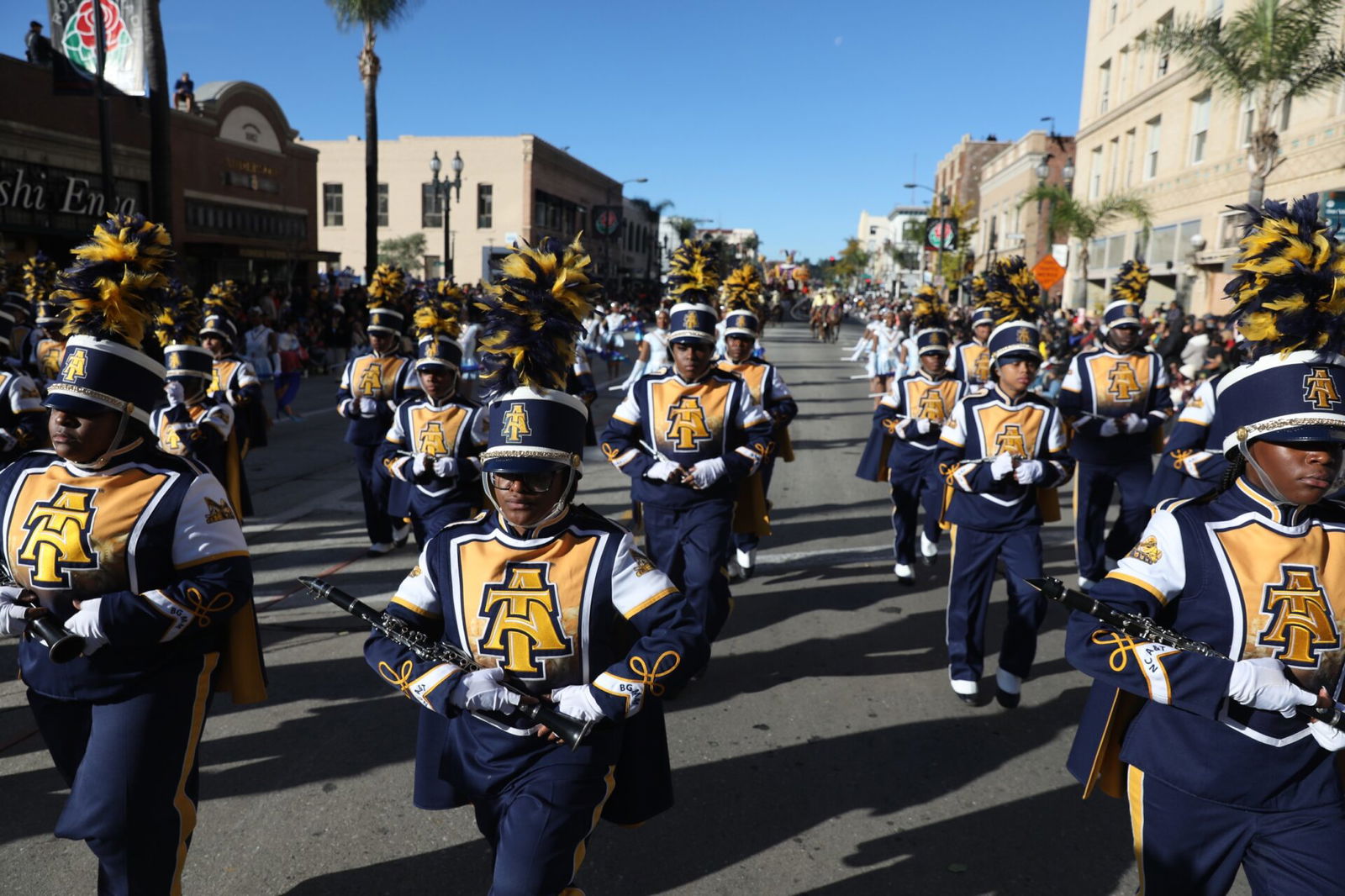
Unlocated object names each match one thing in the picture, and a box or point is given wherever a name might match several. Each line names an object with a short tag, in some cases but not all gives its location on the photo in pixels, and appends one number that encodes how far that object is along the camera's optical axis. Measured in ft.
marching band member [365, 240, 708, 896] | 8.95
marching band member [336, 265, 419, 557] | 26.86
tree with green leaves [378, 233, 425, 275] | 162.81
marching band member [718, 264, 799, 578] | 21.16
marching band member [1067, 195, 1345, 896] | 8.54
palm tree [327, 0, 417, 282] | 82.02
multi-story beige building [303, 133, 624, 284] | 175.22
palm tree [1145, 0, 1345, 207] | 51.29
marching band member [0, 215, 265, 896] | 9.58
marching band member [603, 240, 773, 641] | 18.47
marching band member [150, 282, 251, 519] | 22.75
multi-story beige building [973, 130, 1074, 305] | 155.12
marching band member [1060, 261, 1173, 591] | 24.63
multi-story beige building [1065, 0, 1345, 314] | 70.79
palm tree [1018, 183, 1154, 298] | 90.12
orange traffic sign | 59.52
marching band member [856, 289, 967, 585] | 26.09
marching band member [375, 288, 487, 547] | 21.98
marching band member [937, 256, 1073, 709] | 17.75
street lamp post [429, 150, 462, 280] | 92.81
